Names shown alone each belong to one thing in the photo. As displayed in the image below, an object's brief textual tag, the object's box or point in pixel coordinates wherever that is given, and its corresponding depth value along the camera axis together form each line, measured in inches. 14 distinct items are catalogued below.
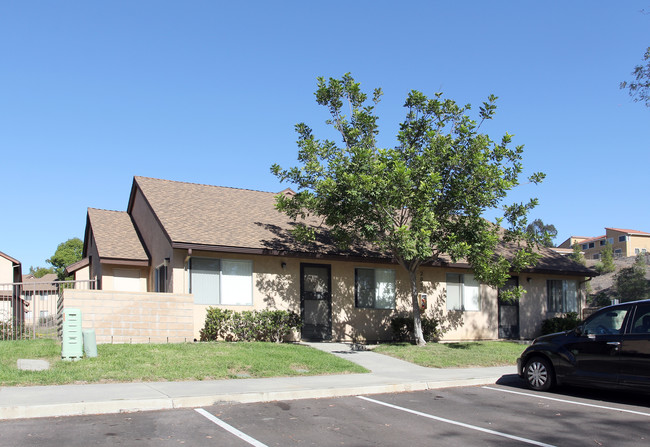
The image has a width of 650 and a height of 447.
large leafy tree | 570.8
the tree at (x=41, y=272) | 3016.7
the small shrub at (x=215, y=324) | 615.2
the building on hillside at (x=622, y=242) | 4037.9
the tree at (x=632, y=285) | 1729.8
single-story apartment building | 593.0
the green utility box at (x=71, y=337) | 455.5
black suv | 371.6
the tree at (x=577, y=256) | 2826.5
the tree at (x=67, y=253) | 2386.1
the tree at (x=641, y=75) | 816.9
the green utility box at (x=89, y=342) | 471.1
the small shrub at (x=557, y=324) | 860.0
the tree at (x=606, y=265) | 2508.1
